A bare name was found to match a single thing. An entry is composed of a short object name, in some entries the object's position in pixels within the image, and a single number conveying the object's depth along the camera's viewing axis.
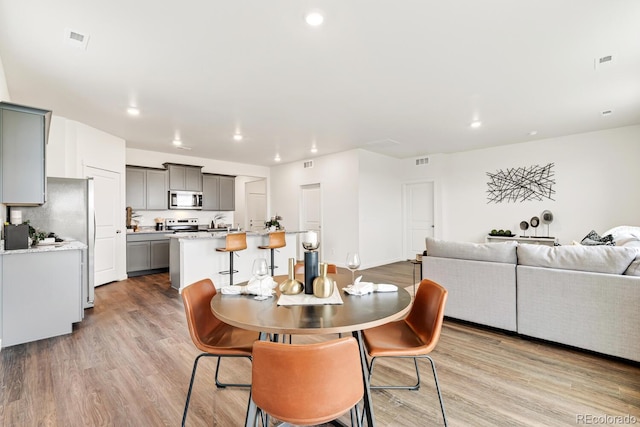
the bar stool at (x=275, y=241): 5.17
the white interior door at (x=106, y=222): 5.10
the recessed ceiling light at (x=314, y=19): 2.17
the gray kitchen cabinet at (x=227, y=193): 7.59
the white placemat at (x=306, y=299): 1.61
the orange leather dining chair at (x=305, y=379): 1.05
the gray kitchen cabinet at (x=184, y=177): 6.67
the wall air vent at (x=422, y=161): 7.27
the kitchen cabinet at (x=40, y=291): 2.81
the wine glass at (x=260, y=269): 1.85
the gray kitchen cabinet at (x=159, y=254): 6.18
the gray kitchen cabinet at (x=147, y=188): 6.16
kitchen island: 4.68
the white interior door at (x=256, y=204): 9.08
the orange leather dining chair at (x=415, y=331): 1.62
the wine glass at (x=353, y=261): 1.93
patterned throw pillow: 3.65
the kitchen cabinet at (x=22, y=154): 2.73
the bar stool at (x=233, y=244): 4.64
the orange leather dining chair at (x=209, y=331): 1.62
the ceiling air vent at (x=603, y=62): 2.82
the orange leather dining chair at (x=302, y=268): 2.54
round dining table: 1.28
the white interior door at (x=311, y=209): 7.29
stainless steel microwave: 6.71
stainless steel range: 6.78
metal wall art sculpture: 5.88
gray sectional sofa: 2.41
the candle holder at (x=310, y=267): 1.76
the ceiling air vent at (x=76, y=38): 2.37
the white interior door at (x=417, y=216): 7.39
